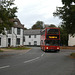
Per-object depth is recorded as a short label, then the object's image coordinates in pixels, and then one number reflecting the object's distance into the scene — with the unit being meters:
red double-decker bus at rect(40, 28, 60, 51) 30.16
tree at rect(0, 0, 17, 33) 21.22
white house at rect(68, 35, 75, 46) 66.94
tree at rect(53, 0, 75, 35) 21.78
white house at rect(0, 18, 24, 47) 46.08
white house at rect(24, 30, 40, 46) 81.19
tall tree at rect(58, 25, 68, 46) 68.17
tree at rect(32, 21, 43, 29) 122.56
